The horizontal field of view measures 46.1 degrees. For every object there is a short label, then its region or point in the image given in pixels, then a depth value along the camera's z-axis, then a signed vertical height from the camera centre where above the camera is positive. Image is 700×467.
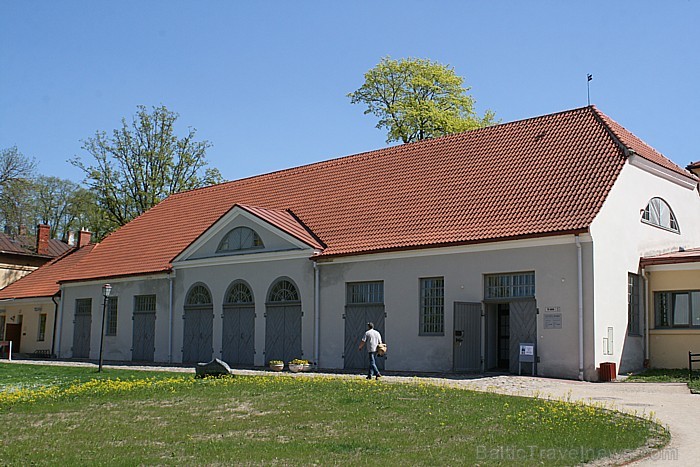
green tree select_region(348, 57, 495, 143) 44.69 +12.33
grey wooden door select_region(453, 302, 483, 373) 22.98 -0.44
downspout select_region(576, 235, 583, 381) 21.33 +0.51
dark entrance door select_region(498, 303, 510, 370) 24.06 -0.29
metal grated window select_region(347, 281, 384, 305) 25.73 +0.87
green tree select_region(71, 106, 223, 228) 51.88 +8.96
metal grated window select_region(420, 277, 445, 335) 24.11 +0.46
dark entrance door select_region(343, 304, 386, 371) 25.55 -0.24
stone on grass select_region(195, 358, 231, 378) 20.86 -1.32
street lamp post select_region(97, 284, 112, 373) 27.39 +0.85
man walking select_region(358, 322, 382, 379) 21.14 -0.55
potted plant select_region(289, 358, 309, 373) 25.33 -1.43
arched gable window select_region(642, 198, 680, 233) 25.05 +3.44
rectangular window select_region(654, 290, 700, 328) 23.45 +0.50
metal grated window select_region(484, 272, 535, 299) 22.53 +1.05
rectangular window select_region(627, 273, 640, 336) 23.42 +0.61
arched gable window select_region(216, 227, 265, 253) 29.06 +2.78
